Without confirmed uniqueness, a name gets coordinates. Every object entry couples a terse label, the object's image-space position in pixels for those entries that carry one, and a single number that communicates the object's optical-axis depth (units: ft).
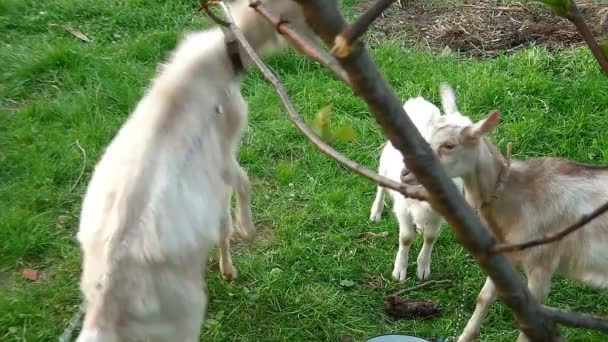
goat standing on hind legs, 7.91
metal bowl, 10.92
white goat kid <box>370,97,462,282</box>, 11.83
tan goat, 10.53
